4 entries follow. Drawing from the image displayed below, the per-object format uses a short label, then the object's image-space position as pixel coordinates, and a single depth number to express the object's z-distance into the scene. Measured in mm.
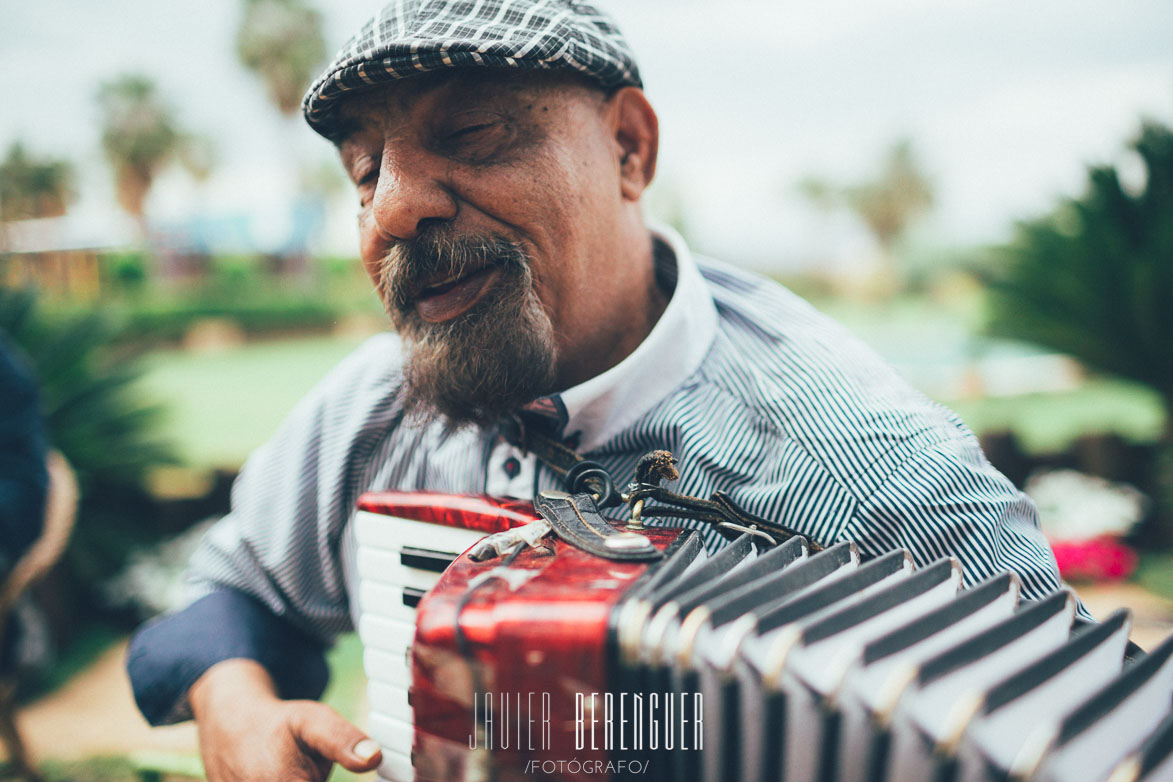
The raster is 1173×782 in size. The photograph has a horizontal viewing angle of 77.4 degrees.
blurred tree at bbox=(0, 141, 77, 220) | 22922
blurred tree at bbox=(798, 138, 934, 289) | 39938
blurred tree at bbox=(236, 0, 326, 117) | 22578
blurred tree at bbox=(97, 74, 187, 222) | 24141
